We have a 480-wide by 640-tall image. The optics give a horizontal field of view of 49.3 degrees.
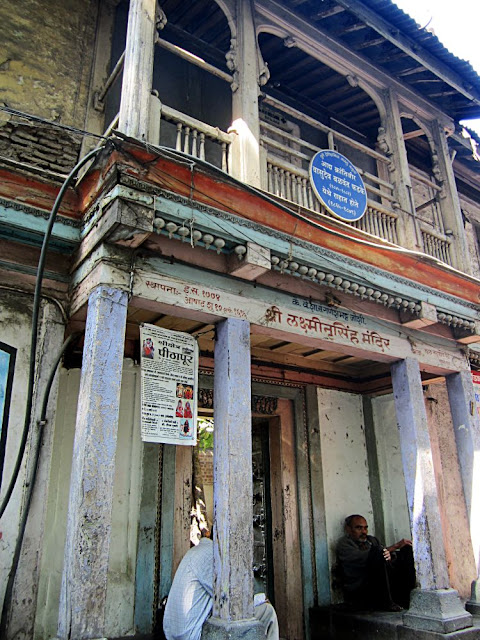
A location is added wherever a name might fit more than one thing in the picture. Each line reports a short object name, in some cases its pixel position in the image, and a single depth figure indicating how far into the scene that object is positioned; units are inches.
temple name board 173.9
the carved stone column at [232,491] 154.5
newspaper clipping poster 168.9
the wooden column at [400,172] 258.2
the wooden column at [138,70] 171.3
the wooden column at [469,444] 238.7
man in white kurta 168.7
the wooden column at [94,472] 131.4
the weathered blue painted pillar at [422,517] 202.5
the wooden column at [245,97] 201.3
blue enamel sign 230.2
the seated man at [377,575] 239.0
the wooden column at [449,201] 281.4
